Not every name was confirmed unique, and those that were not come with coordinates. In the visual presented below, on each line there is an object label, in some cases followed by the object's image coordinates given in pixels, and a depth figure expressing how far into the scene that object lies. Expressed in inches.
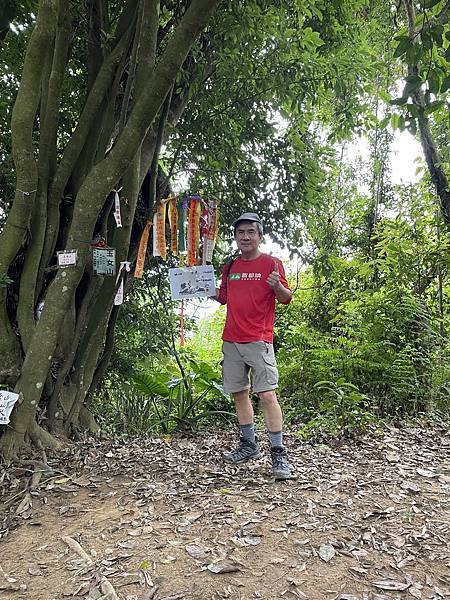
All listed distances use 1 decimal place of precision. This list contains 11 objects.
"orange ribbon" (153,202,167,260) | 152.2
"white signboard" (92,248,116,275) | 135.5
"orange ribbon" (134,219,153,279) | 150.3
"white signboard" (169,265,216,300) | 144.8
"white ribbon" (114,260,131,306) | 145.0
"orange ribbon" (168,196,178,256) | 155.0
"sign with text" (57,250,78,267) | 124.9
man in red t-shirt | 124.4
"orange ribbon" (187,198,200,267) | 153.5
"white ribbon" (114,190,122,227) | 136.0
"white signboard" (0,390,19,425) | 116.5
